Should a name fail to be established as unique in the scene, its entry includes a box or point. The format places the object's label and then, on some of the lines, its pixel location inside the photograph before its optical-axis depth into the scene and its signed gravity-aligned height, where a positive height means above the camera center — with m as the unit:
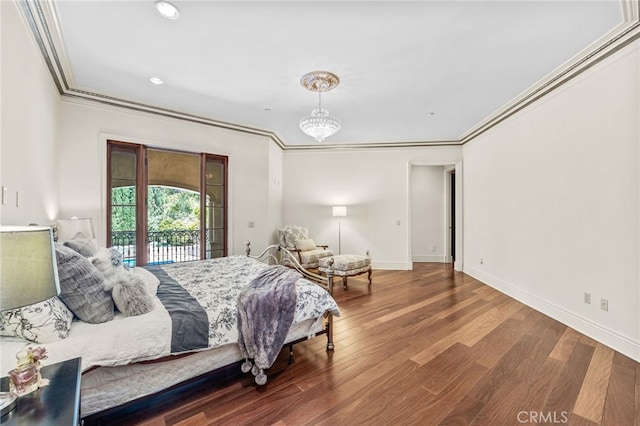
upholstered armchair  4.91 -0.65
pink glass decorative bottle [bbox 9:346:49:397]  1.01 -0.62
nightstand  0.93 -0.72
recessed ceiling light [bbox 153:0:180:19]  1.97 +1.57
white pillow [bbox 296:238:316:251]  5.20 -0.63
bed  1.47 -0.81
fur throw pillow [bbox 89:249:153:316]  1.71 -0.52
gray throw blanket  1.96 -0.83
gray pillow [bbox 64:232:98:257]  2.21 -0.28
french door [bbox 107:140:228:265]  3.84 +0.16
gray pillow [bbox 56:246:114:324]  1.54 -0.46
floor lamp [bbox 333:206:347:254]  5.71 +0.05
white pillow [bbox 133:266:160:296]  2.19 -0.60
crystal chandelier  2.99 +1.18
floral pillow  1.37 -0.58
